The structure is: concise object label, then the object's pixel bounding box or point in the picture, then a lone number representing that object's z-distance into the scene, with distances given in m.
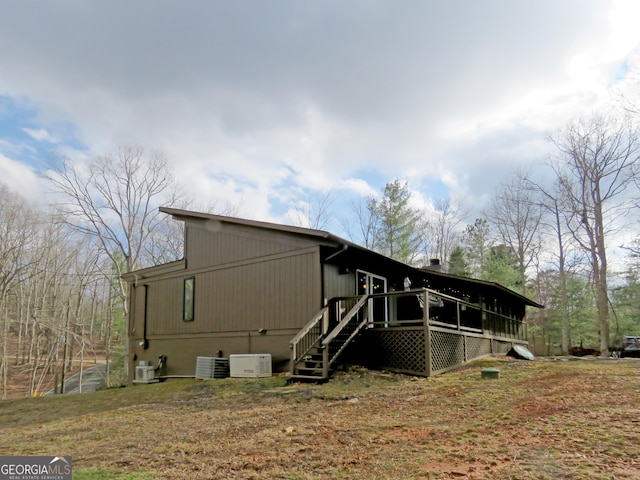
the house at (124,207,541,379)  10.41
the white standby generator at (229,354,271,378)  10.91
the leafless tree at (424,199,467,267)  33.28
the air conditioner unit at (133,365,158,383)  14.15
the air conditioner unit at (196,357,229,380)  12.04
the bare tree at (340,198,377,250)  30.83
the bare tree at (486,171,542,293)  29.70
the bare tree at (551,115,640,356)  22.52
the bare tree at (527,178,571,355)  26.16
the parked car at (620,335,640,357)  20.70
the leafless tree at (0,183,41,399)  24.25
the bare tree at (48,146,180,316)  24.92
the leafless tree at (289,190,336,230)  30.41
